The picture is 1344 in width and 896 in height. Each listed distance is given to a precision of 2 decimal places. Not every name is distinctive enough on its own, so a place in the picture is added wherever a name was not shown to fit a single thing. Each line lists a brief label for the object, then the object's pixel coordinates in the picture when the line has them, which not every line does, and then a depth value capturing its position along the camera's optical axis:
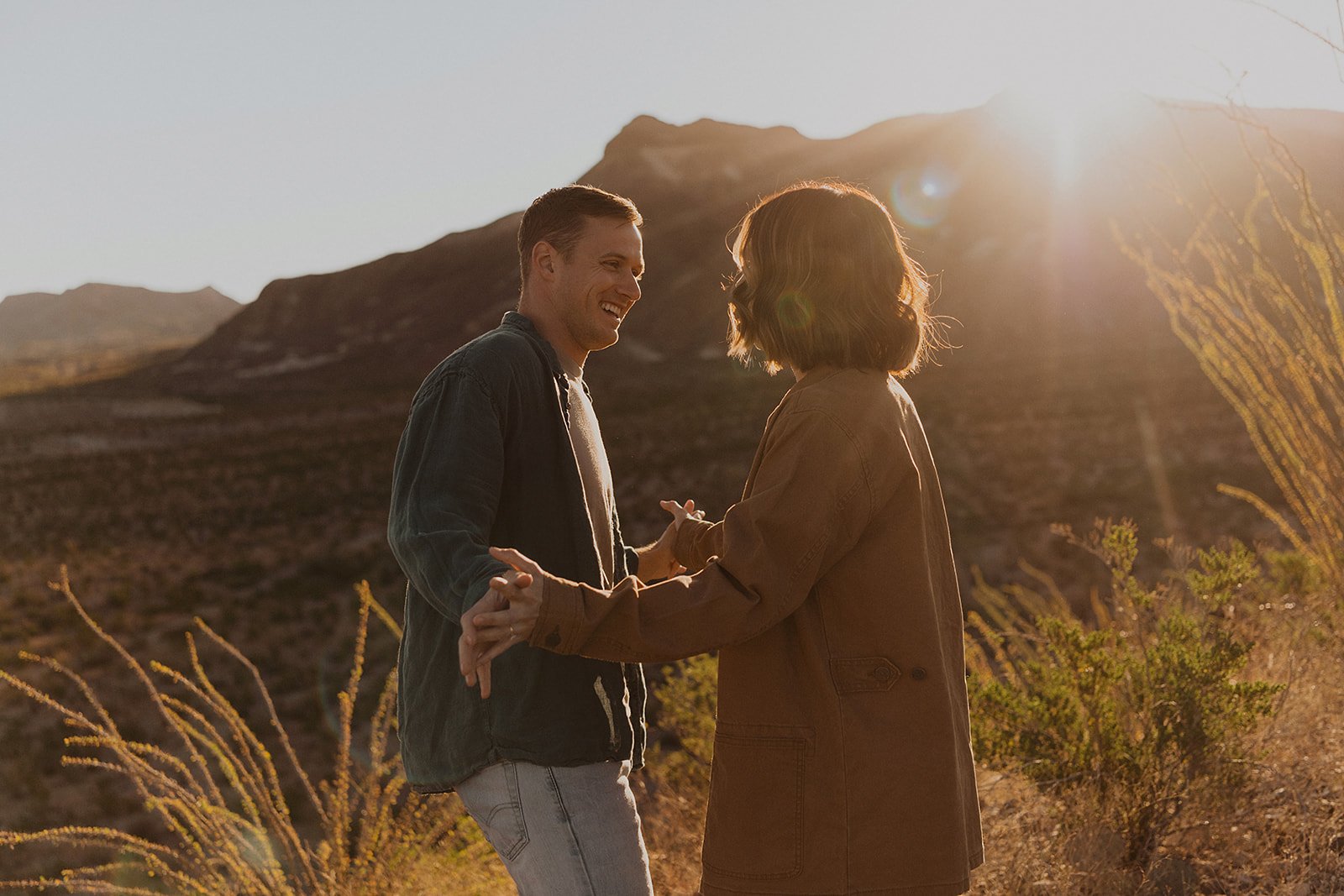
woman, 1.41
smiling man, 1.56
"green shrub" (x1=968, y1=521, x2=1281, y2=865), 2.60
